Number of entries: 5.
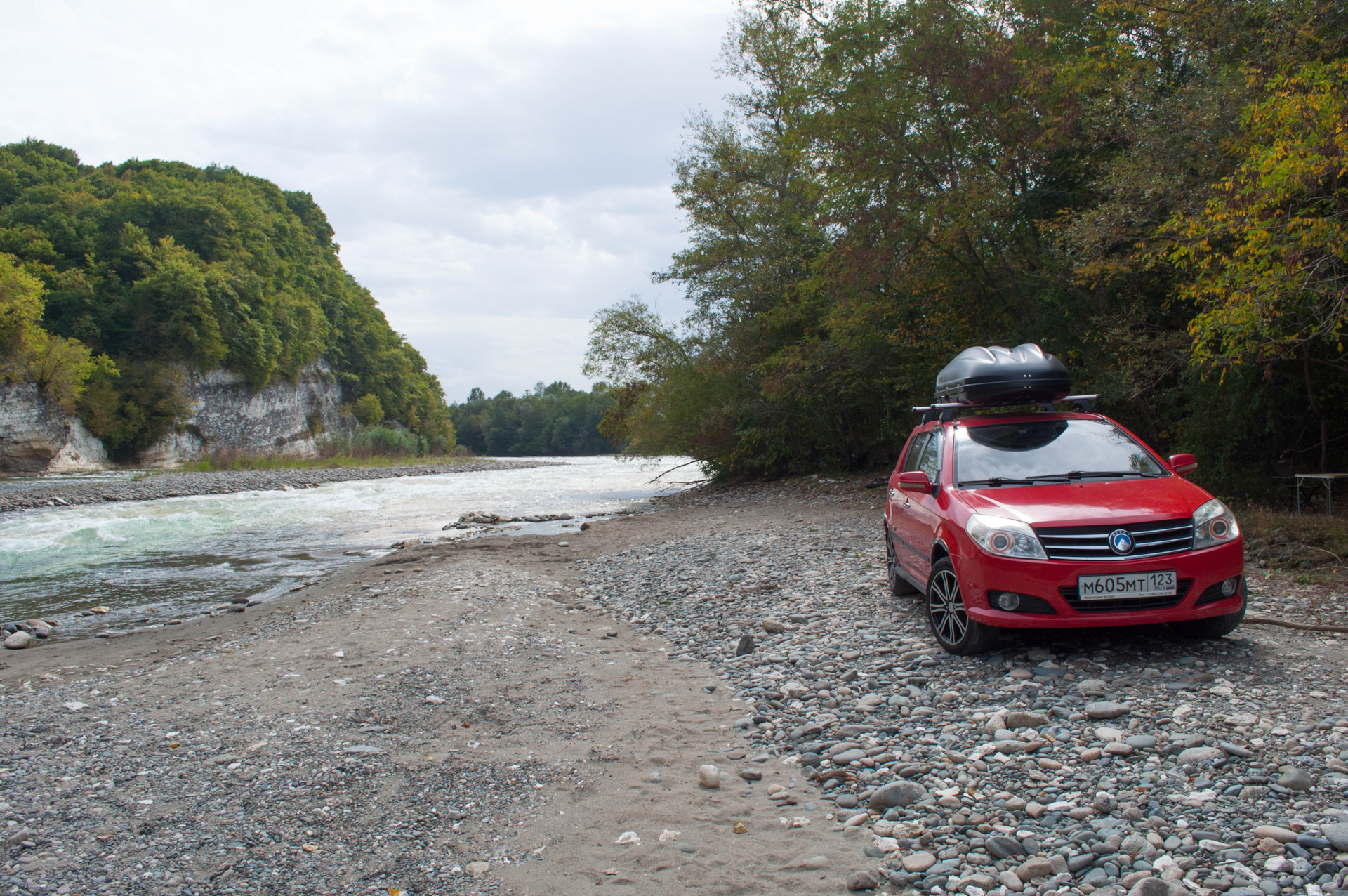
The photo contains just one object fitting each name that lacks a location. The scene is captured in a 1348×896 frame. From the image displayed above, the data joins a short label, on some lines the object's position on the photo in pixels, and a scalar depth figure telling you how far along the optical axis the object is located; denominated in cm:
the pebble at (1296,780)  334
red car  480
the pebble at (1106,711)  423
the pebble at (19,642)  856
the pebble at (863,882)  309
